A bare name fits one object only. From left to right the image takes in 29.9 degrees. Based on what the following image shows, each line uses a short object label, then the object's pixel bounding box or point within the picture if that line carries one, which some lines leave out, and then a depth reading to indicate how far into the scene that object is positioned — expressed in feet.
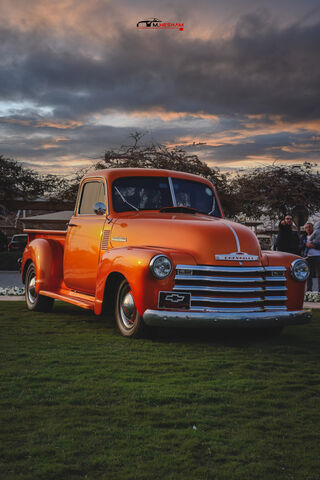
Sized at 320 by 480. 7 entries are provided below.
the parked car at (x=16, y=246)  102.53
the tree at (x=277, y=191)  89.76
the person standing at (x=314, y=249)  42.73
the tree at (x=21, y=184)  110.01
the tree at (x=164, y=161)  77.80
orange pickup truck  21.89
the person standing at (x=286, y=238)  44.86
